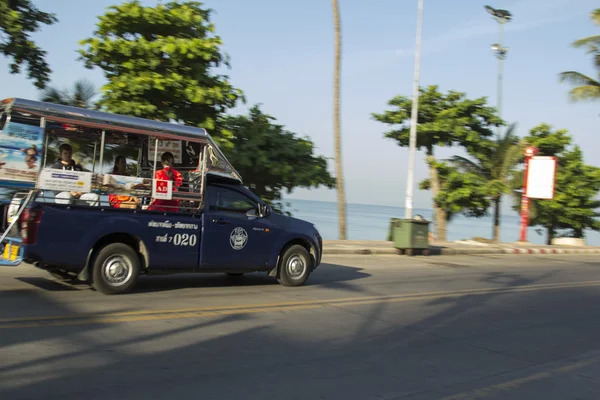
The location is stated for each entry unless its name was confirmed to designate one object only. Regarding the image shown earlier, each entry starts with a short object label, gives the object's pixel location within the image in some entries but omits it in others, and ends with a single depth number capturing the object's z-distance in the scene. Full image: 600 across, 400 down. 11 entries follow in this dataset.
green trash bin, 19.36
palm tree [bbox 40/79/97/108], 16.42
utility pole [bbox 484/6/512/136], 34.62
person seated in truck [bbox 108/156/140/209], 8.70
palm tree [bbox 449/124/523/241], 30.88
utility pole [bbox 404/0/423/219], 22.60
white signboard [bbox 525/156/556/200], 29.34
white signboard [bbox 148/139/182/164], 9.54
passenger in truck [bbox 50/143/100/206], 8.18
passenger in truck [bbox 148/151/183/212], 9.05
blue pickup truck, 7.88
